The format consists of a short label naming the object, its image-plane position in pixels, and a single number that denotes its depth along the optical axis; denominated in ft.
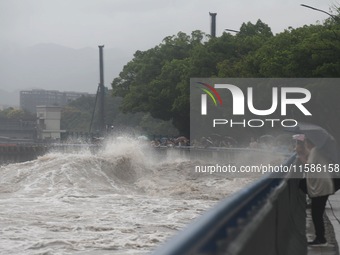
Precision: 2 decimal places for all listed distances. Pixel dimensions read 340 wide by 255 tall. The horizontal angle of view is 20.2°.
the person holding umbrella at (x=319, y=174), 39.35
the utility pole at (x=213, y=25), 350.43
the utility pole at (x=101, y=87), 455.63
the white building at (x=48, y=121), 629.10
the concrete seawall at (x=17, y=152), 377.95
